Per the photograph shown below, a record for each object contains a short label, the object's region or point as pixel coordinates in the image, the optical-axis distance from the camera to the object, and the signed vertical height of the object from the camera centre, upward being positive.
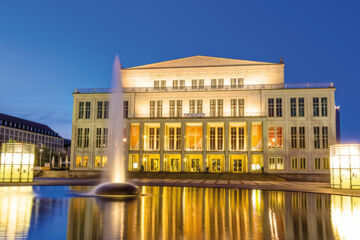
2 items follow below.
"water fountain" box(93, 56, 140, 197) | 18.06 +0.09
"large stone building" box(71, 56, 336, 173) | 53.03 +5.63
